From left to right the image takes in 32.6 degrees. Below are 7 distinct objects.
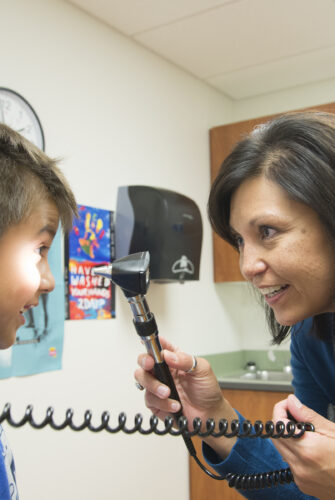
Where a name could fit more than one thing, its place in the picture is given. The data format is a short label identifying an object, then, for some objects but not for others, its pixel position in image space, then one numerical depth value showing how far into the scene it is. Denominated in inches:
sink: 135.8
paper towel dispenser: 105.8
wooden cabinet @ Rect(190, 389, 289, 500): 114.7
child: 36.3
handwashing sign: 97.5
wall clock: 88.0
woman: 43.3
